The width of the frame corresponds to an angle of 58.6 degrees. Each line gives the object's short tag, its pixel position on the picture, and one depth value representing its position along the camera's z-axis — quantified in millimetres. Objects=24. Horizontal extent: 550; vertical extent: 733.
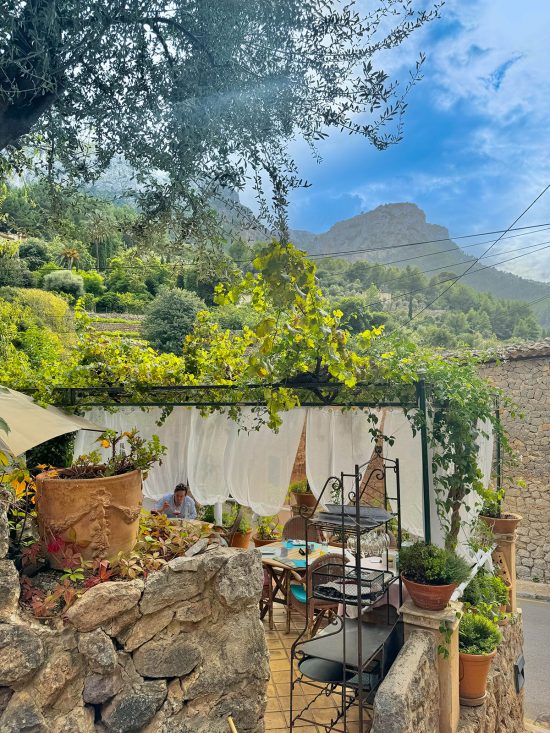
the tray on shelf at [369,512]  3200
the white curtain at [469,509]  3660
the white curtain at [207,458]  5559
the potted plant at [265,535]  6461
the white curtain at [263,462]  5125
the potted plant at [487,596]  3982
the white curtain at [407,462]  4203
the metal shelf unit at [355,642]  2877
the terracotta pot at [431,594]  3193
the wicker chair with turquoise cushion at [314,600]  4359
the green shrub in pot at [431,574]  3209
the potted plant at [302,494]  8703
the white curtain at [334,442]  4713
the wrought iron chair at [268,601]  4805
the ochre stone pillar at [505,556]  5199
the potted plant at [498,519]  5148
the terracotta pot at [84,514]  2604
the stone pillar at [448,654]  3170
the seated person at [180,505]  5668
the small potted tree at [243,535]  6246
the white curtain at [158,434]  5781
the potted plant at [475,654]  3465
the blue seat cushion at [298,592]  4523
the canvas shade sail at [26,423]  2850
